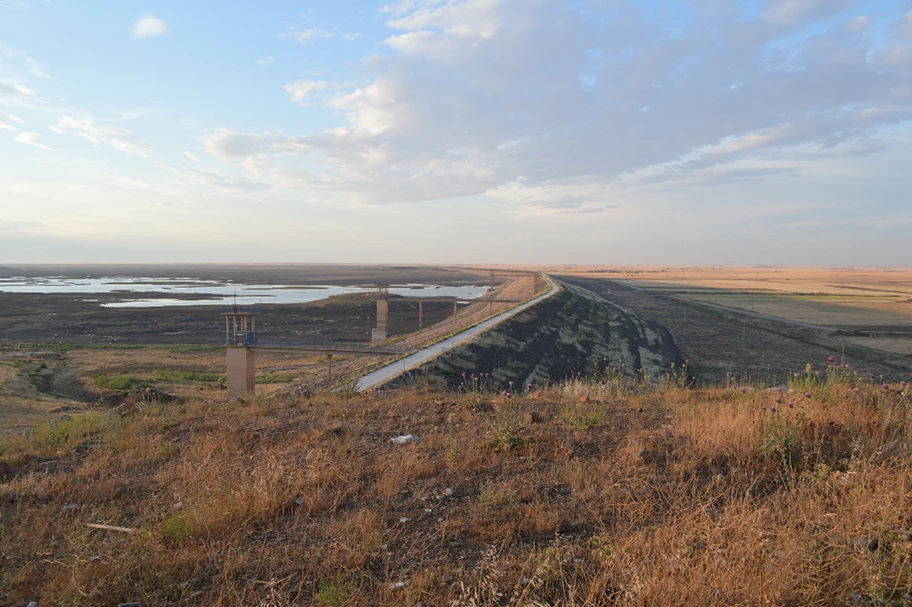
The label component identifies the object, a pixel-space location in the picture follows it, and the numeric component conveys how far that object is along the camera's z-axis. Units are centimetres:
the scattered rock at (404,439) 681
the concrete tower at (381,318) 4891
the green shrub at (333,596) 322
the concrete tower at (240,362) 2341
